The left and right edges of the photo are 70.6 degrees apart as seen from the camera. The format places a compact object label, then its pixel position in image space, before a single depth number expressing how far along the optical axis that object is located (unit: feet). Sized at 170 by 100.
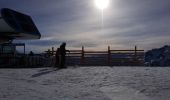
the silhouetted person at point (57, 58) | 27.03
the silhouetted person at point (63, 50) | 26.28
